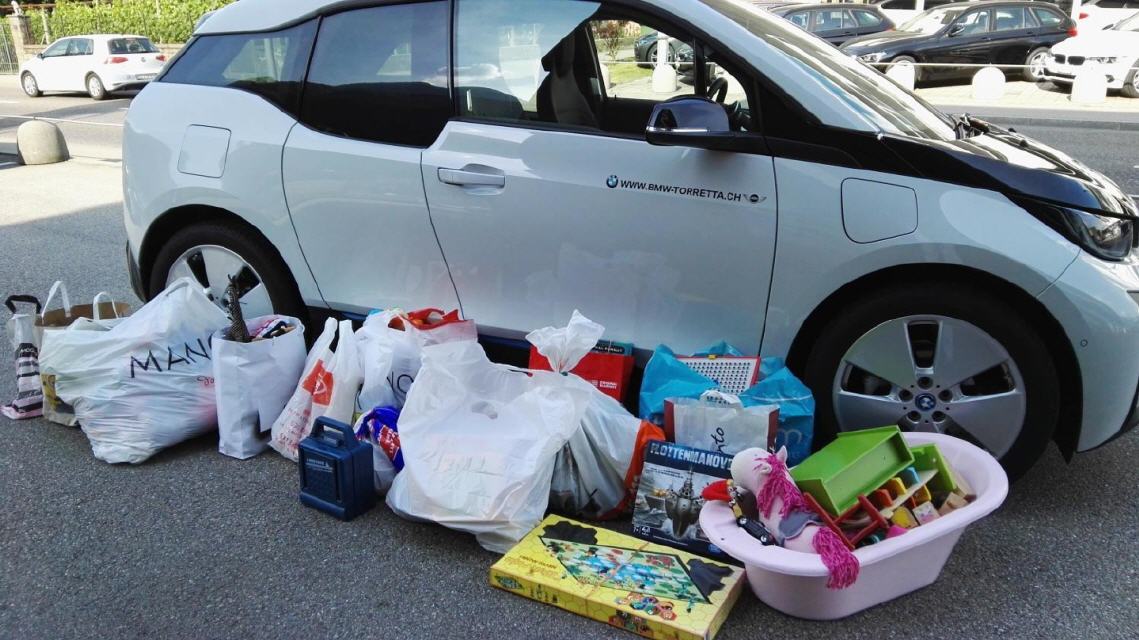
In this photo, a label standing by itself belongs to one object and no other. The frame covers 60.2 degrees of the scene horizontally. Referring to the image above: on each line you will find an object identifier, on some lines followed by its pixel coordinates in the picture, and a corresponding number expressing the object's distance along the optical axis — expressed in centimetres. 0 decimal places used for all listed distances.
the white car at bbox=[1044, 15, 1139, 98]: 1617
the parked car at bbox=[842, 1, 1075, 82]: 1783
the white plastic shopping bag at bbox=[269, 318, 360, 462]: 363
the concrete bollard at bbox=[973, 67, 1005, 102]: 1633
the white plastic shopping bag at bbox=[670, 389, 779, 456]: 319
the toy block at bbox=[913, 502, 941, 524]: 286
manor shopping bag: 373
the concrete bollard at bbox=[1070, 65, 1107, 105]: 1573
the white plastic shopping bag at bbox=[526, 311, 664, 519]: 324
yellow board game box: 262
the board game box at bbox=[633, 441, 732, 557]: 305
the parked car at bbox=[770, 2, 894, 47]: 1883
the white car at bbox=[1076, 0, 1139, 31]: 1959
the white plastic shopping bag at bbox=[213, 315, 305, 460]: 369
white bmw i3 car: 310
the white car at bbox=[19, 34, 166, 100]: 2177
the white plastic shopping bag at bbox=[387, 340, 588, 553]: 305
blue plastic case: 327
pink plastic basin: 260
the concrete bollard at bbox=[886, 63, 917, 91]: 1711
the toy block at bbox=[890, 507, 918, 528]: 282
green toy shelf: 277
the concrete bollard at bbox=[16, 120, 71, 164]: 1203
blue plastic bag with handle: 327
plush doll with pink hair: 255
